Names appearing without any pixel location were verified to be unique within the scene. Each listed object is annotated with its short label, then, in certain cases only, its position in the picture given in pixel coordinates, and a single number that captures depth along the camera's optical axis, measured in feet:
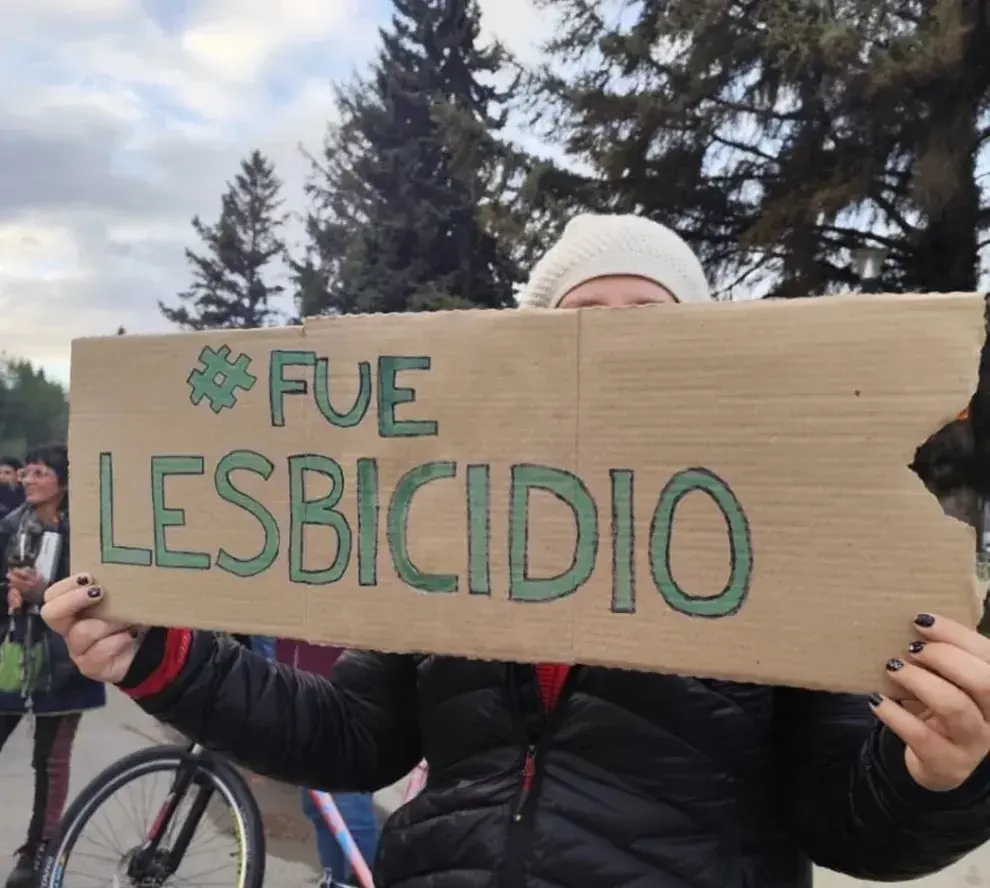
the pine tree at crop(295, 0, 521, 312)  53.16
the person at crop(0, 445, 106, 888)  12.05
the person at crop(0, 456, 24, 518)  27.81
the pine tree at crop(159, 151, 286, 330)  121.39
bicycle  8.87
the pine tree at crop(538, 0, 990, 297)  29.09
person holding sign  3.37
